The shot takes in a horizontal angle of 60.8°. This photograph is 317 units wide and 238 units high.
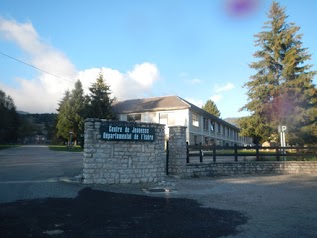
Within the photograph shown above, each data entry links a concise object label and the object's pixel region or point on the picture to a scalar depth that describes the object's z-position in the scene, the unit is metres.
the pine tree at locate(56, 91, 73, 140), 47.09
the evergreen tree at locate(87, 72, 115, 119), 32.69
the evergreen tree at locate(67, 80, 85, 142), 45.84
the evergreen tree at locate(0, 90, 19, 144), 54.38
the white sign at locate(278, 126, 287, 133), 17.97
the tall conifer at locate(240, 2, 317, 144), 21.77
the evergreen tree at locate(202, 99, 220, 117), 66.69
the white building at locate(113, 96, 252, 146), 31.89
